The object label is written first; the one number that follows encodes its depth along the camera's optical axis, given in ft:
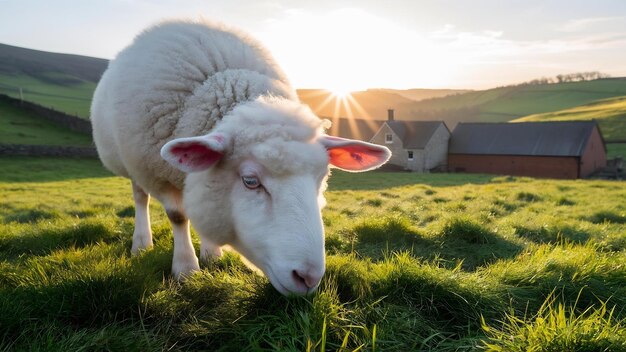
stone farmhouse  143.54
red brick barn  131.03
